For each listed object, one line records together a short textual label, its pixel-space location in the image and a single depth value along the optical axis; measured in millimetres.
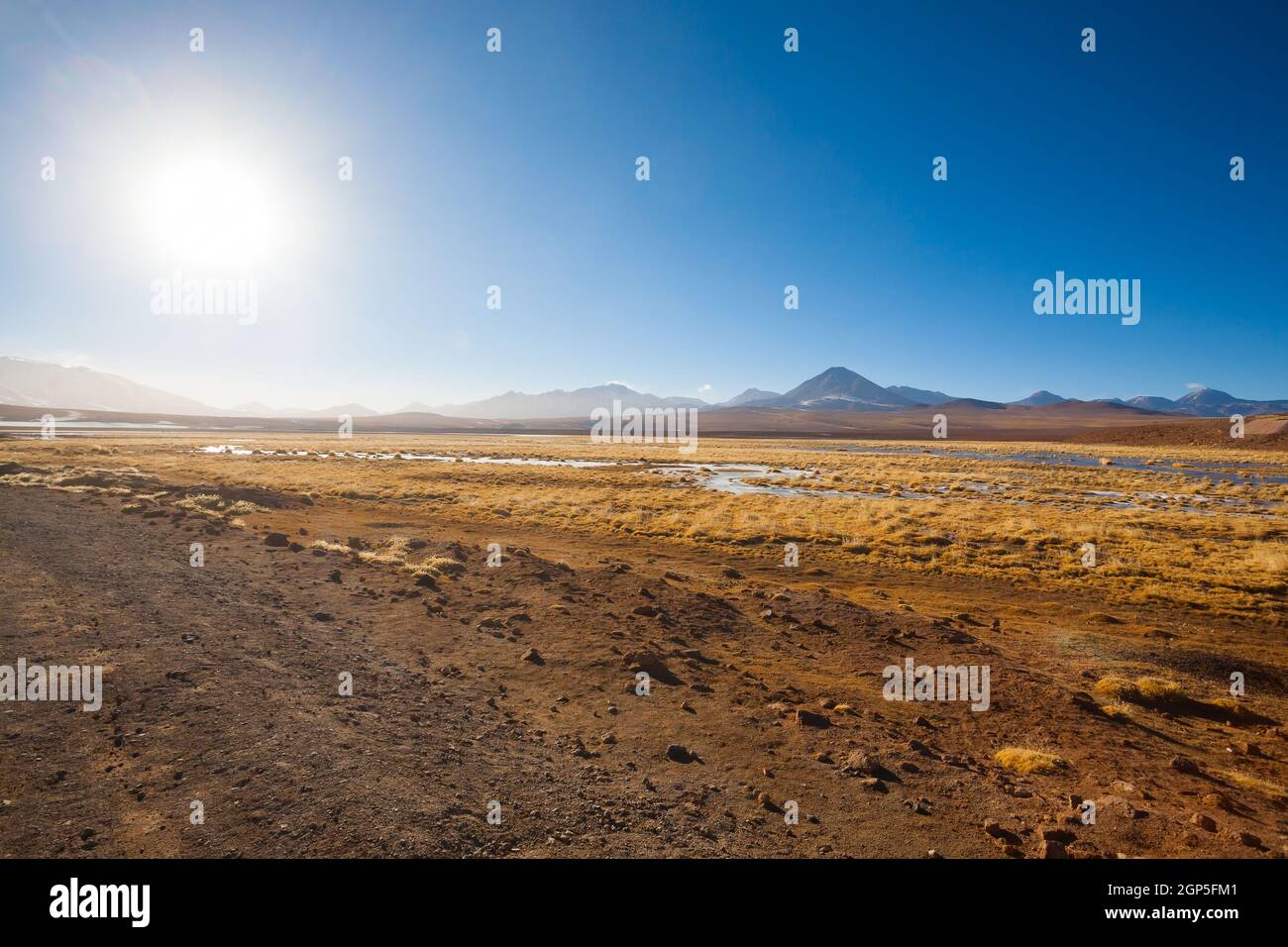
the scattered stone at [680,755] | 7023
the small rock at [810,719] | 8070
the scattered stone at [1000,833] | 5638
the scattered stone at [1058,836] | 5617
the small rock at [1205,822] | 5863
